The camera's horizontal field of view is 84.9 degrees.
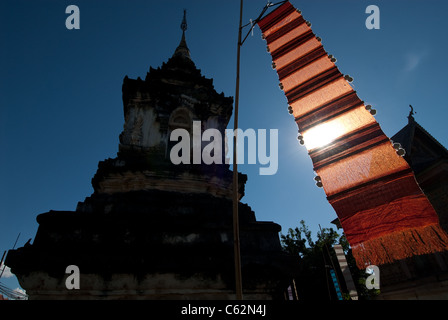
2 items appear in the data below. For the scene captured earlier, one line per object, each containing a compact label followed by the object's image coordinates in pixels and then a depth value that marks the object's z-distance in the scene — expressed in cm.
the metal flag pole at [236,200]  249
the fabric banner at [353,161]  312
